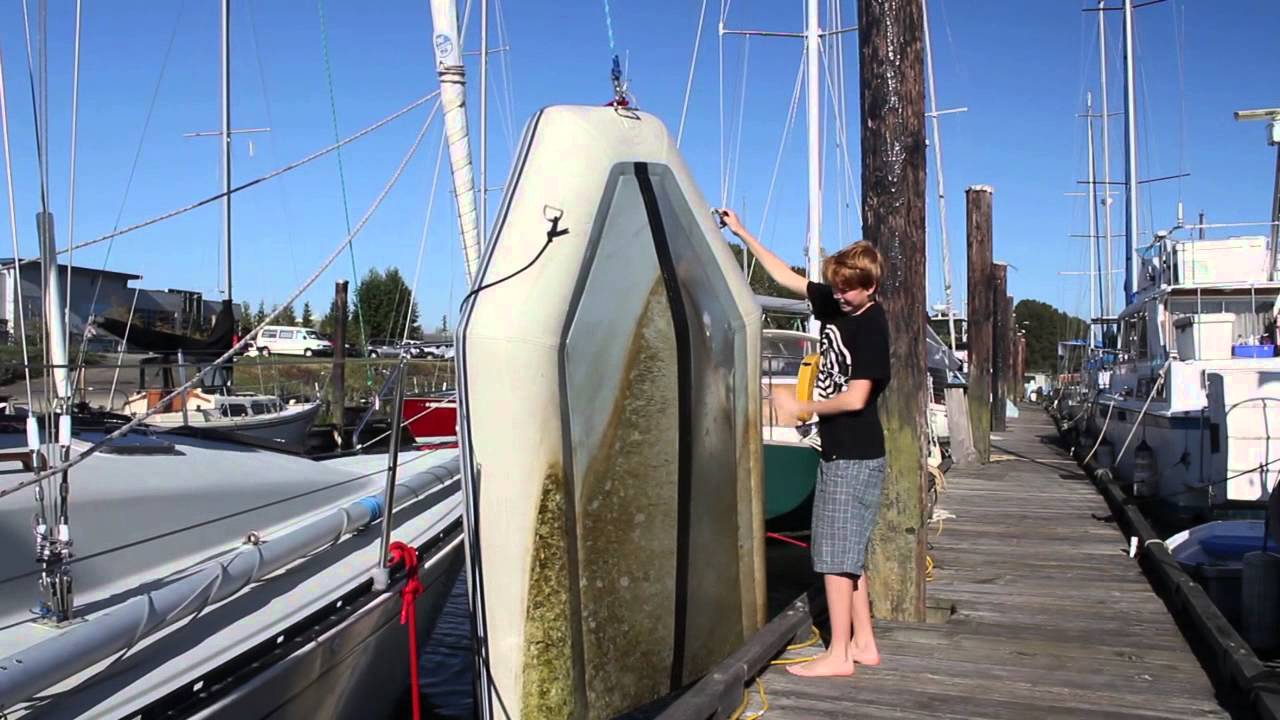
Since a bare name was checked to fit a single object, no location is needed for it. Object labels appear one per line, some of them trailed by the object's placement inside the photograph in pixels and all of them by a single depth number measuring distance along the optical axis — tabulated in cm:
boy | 401
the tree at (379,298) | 5009
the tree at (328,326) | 4762
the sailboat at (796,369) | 980
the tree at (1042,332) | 8106
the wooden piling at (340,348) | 1305
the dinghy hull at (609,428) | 374
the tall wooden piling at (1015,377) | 3161
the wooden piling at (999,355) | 2035
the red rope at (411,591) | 377
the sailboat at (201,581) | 343
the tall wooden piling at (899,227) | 491
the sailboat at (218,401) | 1130
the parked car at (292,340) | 3423
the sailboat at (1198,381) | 1020
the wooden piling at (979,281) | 1583
